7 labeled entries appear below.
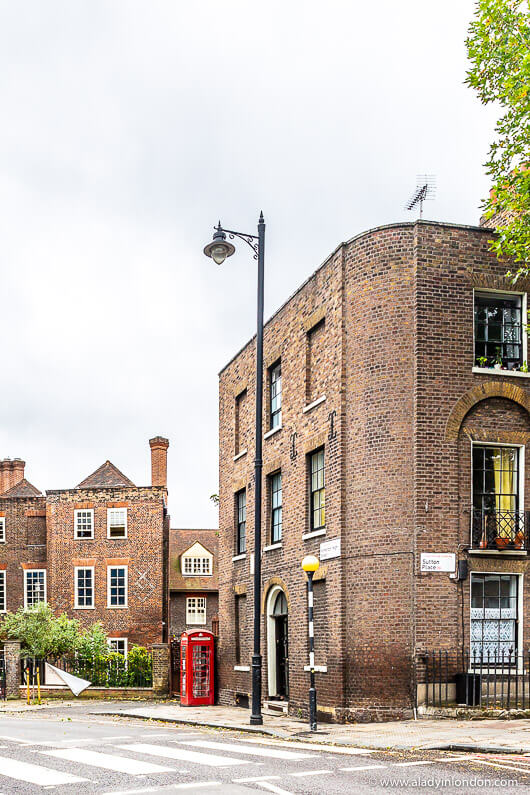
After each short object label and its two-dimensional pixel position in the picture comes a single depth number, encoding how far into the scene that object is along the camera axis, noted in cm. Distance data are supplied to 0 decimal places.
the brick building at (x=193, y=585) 5625
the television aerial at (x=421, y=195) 2591
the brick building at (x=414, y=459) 1933
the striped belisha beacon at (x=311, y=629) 1778
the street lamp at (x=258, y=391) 1922
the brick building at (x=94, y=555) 4688
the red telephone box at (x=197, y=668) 2806
